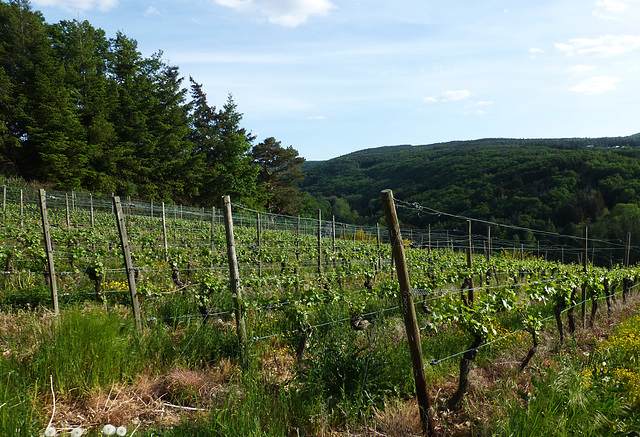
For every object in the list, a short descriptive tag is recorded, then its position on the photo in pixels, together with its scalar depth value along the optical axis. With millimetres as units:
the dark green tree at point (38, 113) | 24281
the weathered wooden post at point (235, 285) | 3738
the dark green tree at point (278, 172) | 42125
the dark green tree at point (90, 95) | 26641
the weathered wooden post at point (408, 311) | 2939
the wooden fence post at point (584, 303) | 6707
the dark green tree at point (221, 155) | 36312
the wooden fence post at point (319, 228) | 8270
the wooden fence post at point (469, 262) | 6937
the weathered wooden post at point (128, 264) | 4219
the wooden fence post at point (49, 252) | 4484
